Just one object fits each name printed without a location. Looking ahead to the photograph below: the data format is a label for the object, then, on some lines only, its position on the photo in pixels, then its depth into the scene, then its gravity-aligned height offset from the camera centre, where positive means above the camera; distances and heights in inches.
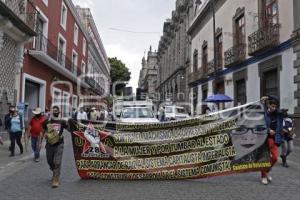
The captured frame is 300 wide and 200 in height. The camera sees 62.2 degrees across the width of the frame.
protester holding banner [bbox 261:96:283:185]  205.0 -12.6
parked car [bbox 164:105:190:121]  744.6 -0.7
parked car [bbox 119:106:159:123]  465.7 -5.1
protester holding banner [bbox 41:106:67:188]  195.1 -27.1
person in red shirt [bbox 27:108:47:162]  280.4 -24.0
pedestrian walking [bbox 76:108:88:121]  517.8 -8.1
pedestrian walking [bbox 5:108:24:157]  307.0 -21.5
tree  1949.0 +321.9
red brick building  540.1 +127.1
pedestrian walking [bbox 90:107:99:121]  598.3 -6.9
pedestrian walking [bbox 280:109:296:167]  264.2 -31.8
